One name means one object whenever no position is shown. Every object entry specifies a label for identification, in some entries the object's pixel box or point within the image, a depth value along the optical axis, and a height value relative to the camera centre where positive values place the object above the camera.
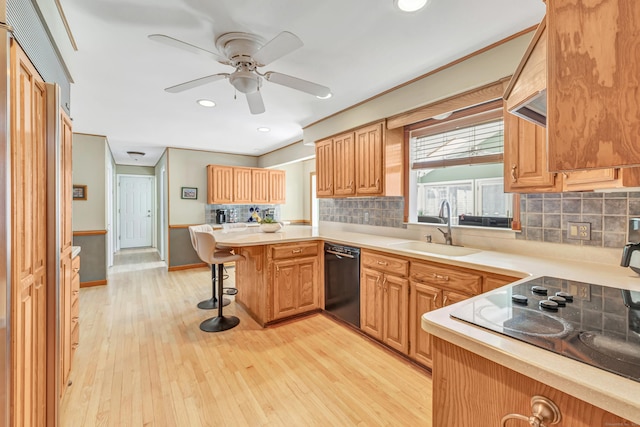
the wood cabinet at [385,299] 2.29 -0.78
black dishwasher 2.78 -0.75
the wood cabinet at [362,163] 3.01 +0.57
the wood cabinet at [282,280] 2.92 -0.75
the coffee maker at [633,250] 1.50 -0.21
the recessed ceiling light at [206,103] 3.12 +1.24
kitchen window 2.44 +0.52
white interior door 7.86 +0.01
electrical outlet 1.83 -0.13
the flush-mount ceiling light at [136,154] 6.03 +1.28
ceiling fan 1.75 +1.01
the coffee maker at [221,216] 5.95 -0.10
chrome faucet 2.55 -0.10
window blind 2.44 +0.64
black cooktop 0.72 -0.36
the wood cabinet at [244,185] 5.69 +0.56
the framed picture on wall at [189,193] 5.66 +0.38
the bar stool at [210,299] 3.34 -1.16
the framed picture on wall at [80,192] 4.41 +0.31
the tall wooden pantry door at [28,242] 1.01 -0.13
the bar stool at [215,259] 2.85 -0.50
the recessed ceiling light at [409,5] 1.60 +1.20
